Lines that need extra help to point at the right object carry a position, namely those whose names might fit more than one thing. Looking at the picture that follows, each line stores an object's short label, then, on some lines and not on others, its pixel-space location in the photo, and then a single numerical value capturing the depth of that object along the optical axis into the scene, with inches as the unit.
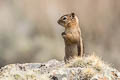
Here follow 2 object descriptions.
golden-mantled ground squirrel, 601.0
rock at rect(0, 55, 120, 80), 541.0
